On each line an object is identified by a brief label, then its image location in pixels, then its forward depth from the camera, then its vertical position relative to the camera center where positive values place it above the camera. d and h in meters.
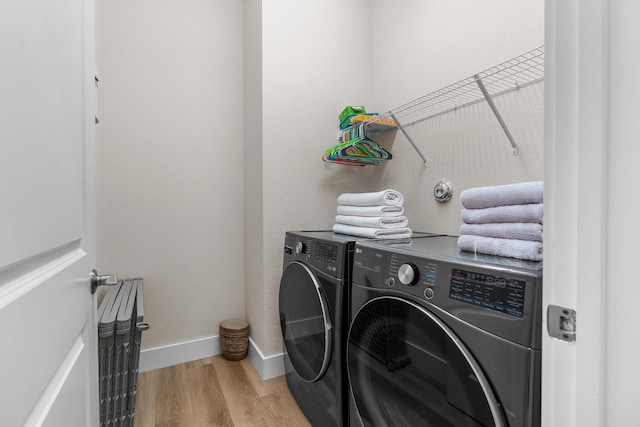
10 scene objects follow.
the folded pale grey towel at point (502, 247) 0.79 -0.10
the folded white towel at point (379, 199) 1.45 +0.06
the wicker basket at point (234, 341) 1.98 -0.85
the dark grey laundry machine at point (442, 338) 0.64 -0.33
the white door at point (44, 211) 0.37 +0.00
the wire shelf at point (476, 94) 1.19 +0.55
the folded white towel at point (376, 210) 1.44 +0.00
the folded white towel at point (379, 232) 1.41 -0.10
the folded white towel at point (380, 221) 1.43 -0.05
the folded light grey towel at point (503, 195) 0.83 +0.05
